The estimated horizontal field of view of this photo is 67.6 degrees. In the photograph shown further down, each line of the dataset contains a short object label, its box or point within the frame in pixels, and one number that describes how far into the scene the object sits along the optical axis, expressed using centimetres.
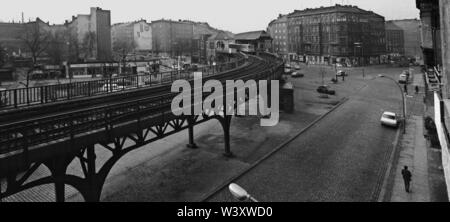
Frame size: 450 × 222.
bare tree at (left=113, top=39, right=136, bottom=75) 11156
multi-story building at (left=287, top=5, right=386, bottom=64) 8075
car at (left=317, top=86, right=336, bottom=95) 4669
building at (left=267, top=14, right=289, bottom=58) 10469
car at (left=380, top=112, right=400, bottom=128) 2931
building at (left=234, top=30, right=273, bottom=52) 8901
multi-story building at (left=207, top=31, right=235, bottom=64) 8818
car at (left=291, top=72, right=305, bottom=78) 6264
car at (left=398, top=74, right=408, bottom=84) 5412
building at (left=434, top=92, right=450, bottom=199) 1135
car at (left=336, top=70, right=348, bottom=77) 6019
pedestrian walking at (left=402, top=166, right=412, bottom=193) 1645
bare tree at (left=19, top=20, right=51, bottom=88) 9196
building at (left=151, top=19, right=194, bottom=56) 12712
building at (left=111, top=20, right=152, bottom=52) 13040
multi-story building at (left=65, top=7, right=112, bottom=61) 9325
